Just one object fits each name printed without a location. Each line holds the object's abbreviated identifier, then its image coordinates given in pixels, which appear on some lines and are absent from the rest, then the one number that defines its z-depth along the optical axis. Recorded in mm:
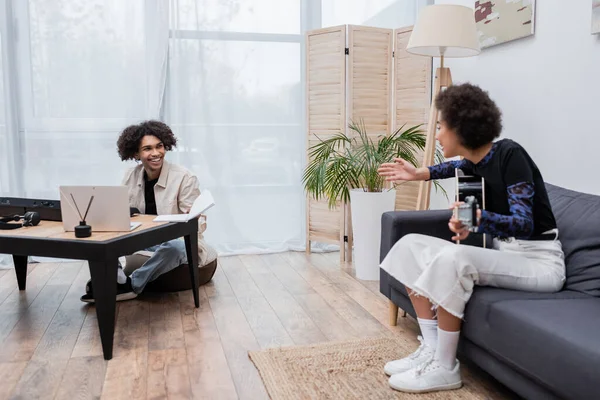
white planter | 3441
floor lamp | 2998
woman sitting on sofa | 1927
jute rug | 1968
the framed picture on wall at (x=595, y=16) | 2510
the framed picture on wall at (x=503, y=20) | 3018
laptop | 2438
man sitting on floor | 3084
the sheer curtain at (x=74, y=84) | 3805
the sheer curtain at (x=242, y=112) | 4082
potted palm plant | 3451
